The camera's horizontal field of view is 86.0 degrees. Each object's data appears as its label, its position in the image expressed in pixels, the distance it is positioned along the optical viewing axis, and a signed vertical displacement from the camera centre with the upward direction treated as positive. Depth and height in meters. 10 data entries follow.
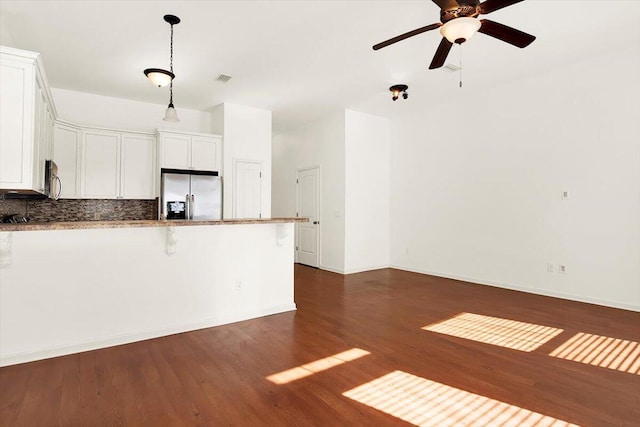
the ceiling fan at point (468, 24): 2.45 +1.50
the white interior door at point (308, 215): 7.34 +0.08
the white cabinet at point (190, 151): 5.59 +1.14
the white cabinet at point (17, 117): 2.77 +0.83
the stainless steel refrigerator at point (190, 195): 5.40 +0.38
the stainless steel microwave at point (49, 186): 4.01 +0.42
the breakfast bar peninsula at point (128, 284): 2.75 -0.62
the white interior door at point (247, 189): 6.18 +0.53
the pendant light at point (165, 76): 3.40 +1.48
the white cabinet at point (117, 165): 5.25 +0.85
